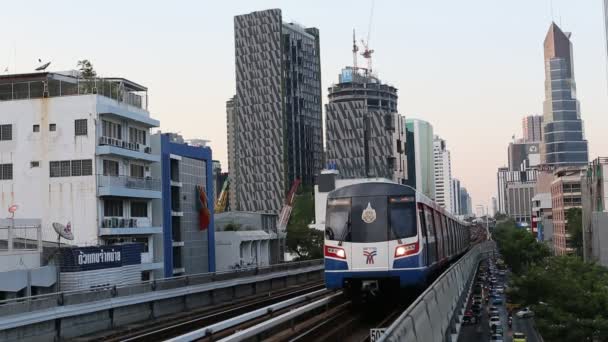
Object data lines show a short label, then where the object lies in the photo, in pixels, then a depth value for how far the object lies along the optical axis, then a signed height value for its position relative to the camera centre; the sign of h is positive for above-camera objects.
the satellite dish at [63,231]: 38.94 -0.46
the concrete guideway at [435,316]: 10.15 -1.75
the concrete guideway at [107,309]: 20.97 -2.92
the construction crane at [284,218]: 89.75 -0.31
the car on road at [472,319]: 57.11 -8.27
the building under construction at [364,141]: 174.25 +16.51
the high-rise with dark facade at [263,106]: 186.00 +27.04
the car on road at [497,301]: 79.69 -9.55
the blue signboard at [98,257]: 37.41 -1.84
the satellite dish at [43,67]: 50.31 +10.20
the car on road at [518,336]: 48.82 -8.16
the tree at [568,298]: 46.88 -6.30
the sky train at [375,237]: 20.88 -0.66
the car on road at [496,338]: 47.47 -8.10
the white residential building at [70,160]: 45.25 +3.76
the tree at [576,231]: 108.44 -3.38
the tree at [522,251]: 105.88 -5.88
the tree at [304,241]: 87.81 -3.01
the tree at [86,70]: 52.44 +10.41
